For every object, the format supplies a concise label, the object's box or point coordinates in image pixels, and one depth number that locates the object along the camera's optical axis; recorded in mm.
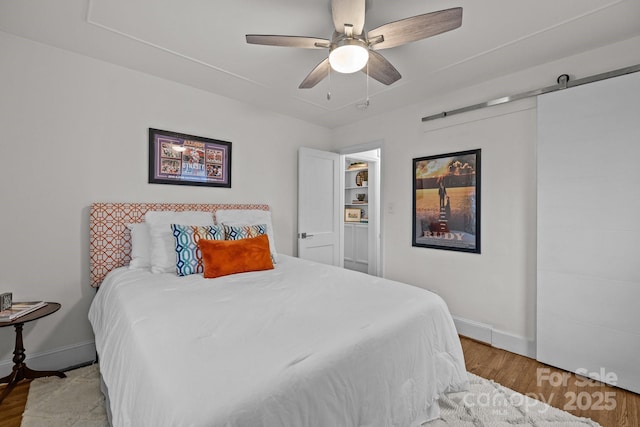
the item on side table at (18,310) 1782
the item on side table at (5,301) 1852
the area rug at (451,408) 1651
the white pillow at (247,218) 2822
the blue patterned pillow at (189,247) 2182
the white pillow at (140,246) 2322
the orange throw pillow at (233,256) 2148
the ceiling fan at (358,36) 1442
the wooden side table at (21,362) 1817
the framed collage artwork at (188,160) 2668
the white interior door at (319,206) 3738
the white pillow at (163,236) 2248
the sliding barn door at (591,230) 1974
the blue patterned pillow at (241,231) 2478
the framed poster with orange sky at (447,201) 2824
